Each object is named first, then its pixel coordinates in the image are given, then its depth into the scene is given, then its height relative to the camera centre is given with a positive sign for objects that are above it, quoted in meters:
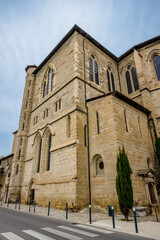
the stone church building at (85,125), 10.86 +4.99
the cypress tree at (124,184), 7.90 +0.01
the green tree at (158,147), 13.16 +2.88
